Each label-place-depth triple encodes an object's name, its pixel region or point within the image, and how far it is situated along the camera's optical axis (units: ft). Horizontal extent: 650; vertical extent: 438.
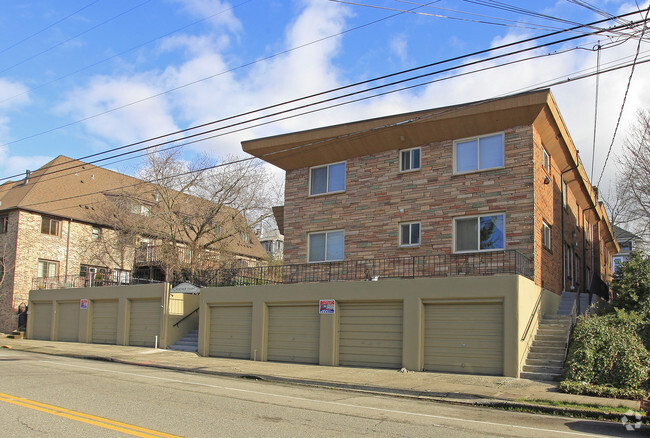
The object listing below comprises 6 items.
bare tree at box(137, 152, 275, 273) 104.73
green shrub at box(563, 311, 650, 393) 41.39
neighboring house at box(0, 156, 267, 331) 111.86
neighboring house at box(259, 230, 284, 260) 215.31
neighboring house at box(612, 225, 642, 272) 167.40
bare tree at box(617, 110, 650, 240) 82.23
